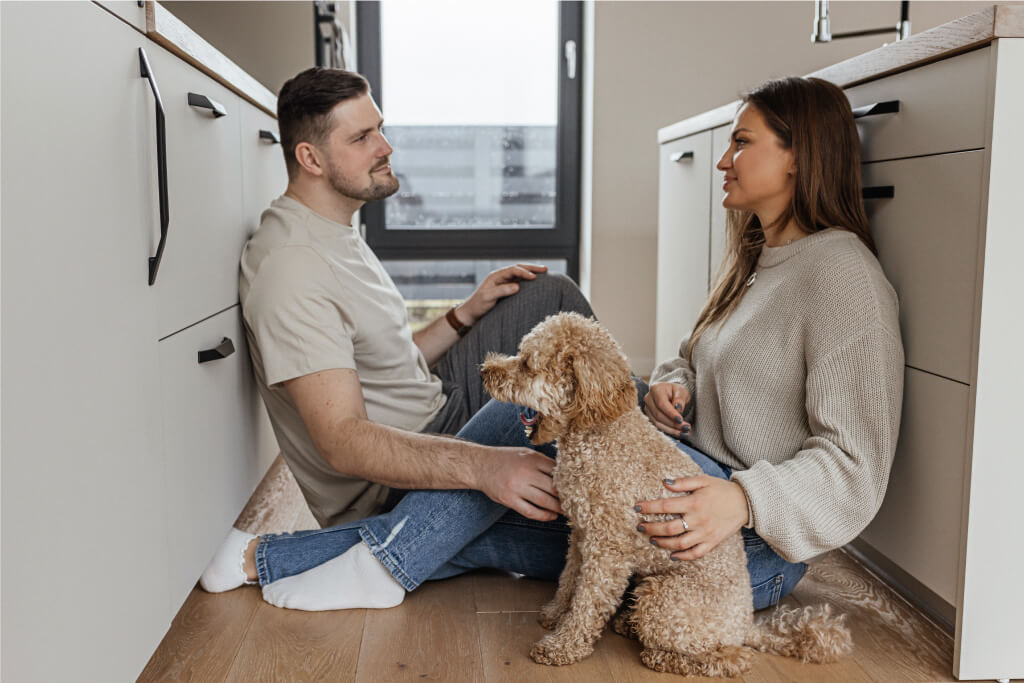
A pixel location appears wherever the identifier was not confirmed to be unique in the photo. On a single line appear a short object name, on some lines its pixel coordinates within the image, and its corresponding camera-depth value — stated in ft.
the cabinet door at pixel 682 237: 8.79
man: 5.15
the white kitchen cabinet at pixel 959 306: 4.17
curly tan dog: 4.49
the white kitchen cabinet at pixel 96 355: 2.82
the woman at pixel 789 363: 4.64
